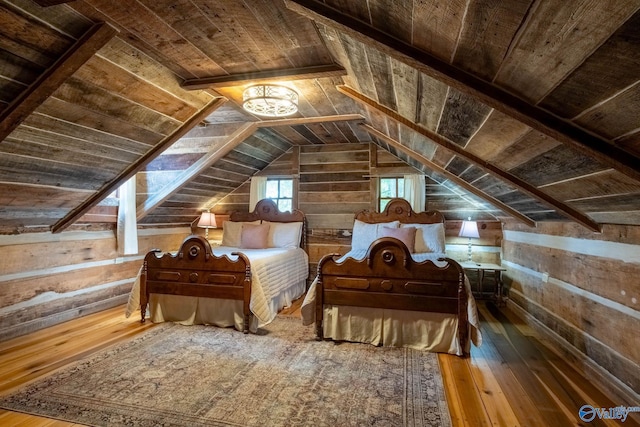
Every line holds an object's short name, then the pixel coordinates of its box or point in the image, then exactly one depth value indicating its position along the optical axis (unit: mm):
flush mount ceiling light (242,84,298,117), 2533
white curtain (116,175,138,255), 3895
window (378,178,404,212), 4867
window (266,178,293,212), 5309
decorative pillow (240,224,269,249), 4621
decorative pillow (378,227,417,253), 4134
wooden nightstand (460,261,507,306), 3963
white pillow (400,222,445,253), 4195
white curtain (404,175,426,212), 4598
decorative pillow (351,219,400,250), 4445
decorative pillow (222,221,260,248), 4893
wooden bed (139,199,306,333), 3164
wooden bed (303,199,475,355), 2707
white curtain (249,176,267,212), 5211
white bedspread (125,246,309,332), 3141
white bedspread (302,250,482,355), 2713
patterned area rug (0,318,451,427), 1814
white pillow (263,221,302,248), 4746
